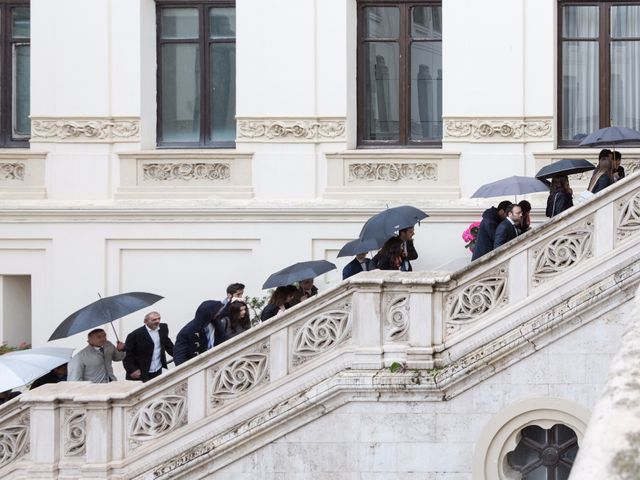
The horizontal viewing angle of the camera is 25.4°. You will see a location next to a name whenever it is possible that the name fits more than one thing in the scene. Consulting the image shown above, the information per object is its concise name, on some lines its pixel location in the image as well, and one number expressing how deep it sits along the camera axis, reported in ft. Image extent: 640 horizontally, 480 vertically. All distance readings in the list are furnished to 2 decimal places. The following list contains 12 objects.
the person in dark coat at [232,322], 50.57
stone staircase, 42.60
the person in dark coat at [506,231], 48.85
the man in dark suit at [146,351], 51.96
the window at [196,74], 65.62
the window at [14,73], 66.74
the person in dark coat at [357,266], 53.55
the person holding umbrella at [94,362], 49.34
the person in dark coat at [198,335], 50.80
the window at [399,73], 64.08
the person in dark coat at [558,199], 52.60
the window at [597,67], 62.95
